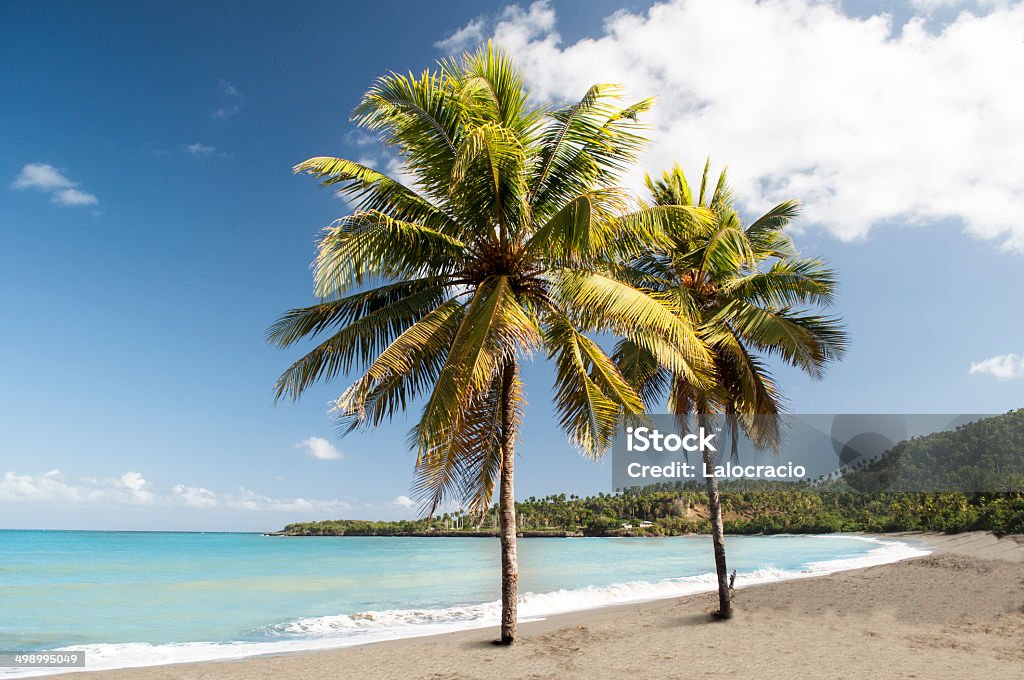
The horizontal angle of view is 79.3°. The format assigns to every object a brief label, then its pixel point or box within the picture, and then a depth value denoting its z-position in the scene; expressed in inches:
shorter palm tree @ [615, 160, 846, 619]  445.4
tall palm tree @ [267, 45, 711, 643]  329.7
